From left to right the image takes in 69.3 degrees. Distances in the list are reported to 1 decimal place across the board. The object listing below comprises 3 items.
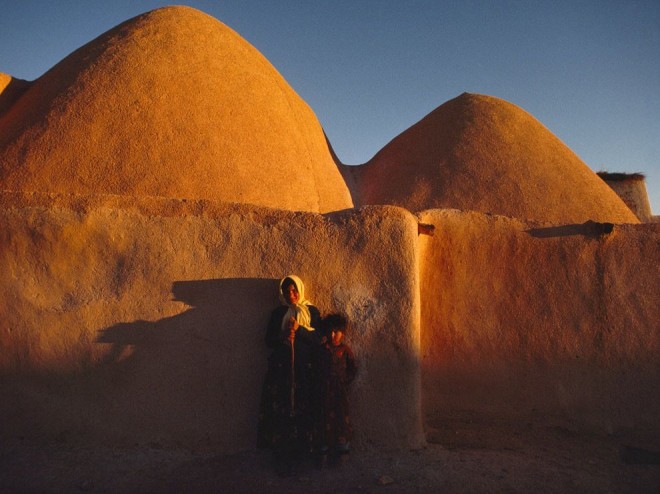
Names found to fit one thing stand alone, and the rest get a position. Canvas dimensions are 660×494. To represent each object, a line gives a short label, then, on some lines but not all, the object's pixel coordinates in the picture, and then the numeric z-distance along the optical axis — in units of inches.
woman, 136.6
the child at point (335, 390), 136.9
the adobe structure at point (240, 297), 147.4
